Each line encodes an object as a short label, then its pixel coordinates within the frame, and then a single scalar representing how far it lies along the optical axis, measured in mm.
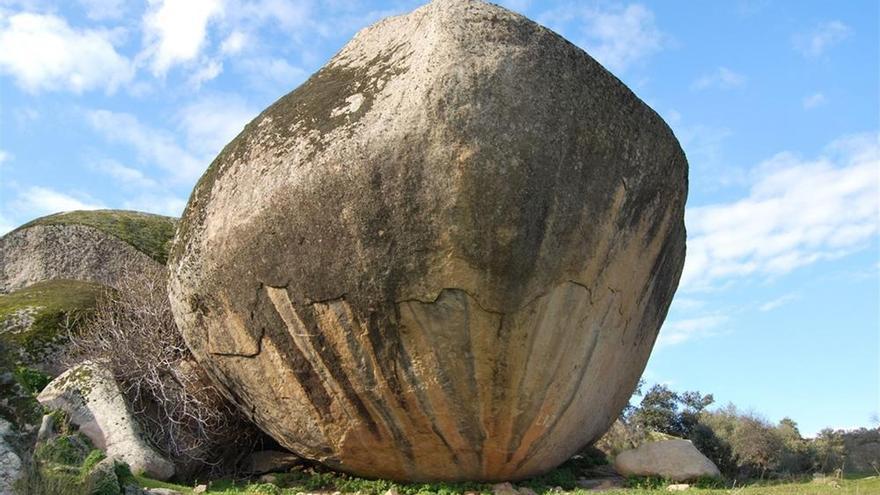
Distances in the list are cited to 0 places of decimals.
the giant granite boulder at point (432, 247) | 8227
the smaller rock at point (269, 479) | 10367
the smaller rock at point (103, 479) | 6914
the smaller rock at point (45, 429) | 6484
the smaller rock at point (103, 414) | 10086
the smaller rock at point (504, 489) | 9344
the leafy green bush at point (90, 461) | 6995
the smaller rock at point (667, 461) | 10711
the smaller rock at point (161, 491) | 8545
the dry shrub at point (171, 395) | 10852
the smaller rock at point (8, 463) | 5867
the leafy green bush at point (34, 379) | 11141
